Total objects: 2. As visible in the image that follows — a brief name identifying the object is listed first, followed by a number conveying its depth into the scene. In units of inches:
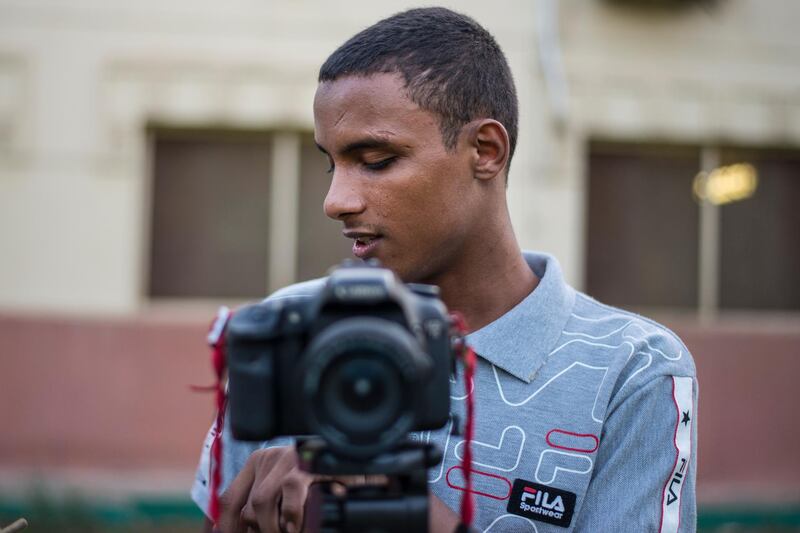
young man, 46.3
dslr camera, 40.5
